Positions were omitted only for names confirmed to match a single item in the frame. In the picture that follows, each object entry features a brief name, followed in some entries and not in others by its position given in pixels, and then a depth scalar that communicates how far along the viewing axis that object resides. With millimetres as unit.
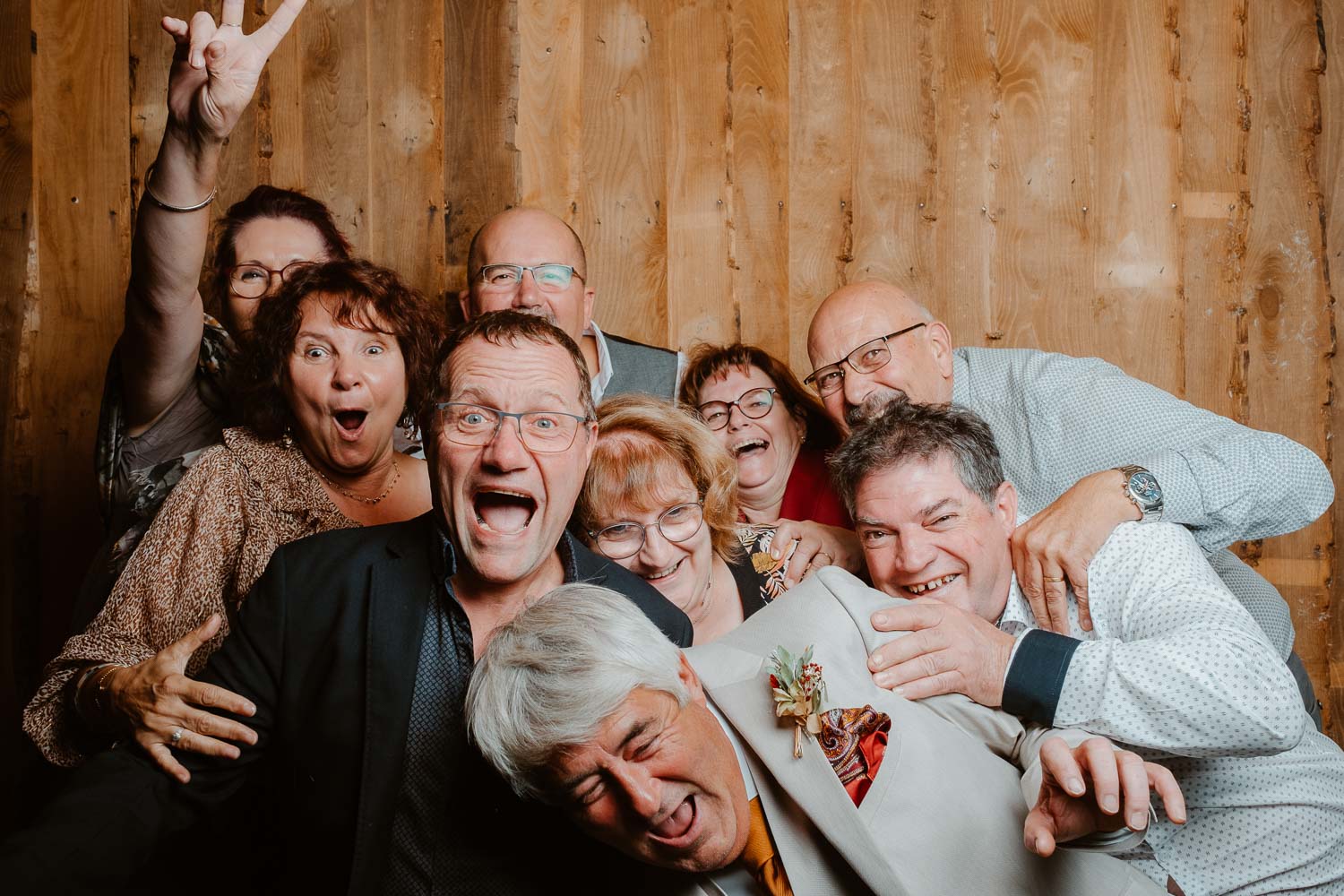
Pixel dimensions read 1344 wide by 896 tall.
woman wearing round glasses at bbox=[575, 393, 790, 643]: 2217
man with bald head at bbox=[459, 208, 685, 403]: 2809
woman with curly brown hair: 1955
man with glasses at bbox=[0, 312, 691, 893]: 1742
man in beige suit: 1552
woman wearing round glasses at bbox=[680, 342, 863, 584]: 2846
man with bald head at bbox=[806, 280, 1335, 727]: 2096
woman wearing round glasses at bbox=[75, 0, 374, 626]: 2045
